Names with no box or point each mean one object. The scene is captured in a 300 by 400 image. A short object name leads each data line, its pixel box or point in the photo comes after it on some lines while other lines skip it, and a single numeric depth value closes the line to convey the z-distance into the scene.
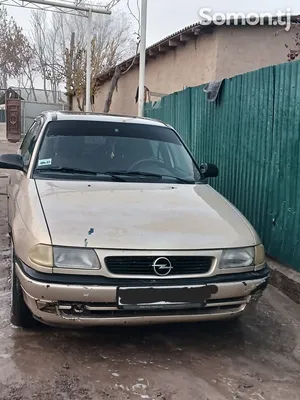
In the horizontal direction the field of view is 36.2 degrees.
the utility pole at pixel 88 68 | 17.64
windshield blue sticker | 4.08
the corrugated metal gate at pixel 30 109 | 27.80
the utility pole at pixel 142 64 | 10.90
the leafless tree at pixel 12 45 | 41.94
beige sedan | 2.93
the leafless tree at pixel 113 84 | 19.86
